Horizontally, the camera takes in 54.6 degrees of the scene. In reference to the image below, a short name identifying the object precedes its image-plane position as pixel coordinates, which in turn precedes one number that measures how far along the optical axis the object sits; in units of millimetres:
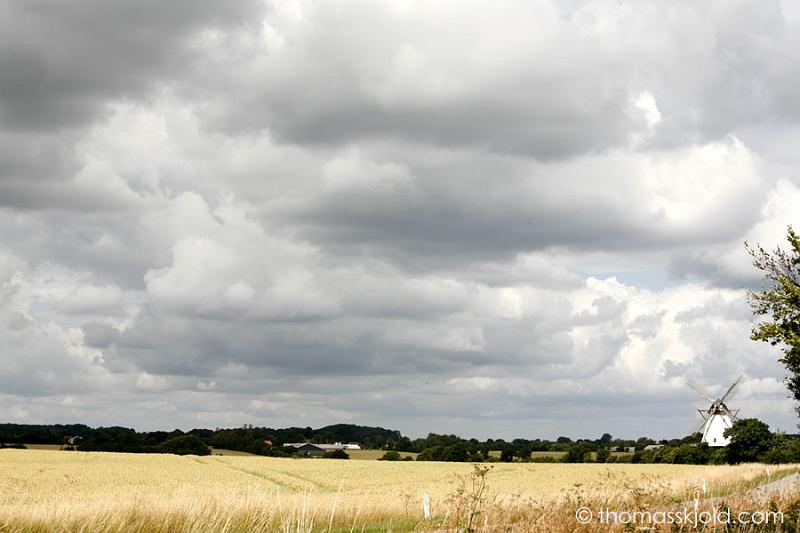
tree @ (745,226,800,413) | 30641
